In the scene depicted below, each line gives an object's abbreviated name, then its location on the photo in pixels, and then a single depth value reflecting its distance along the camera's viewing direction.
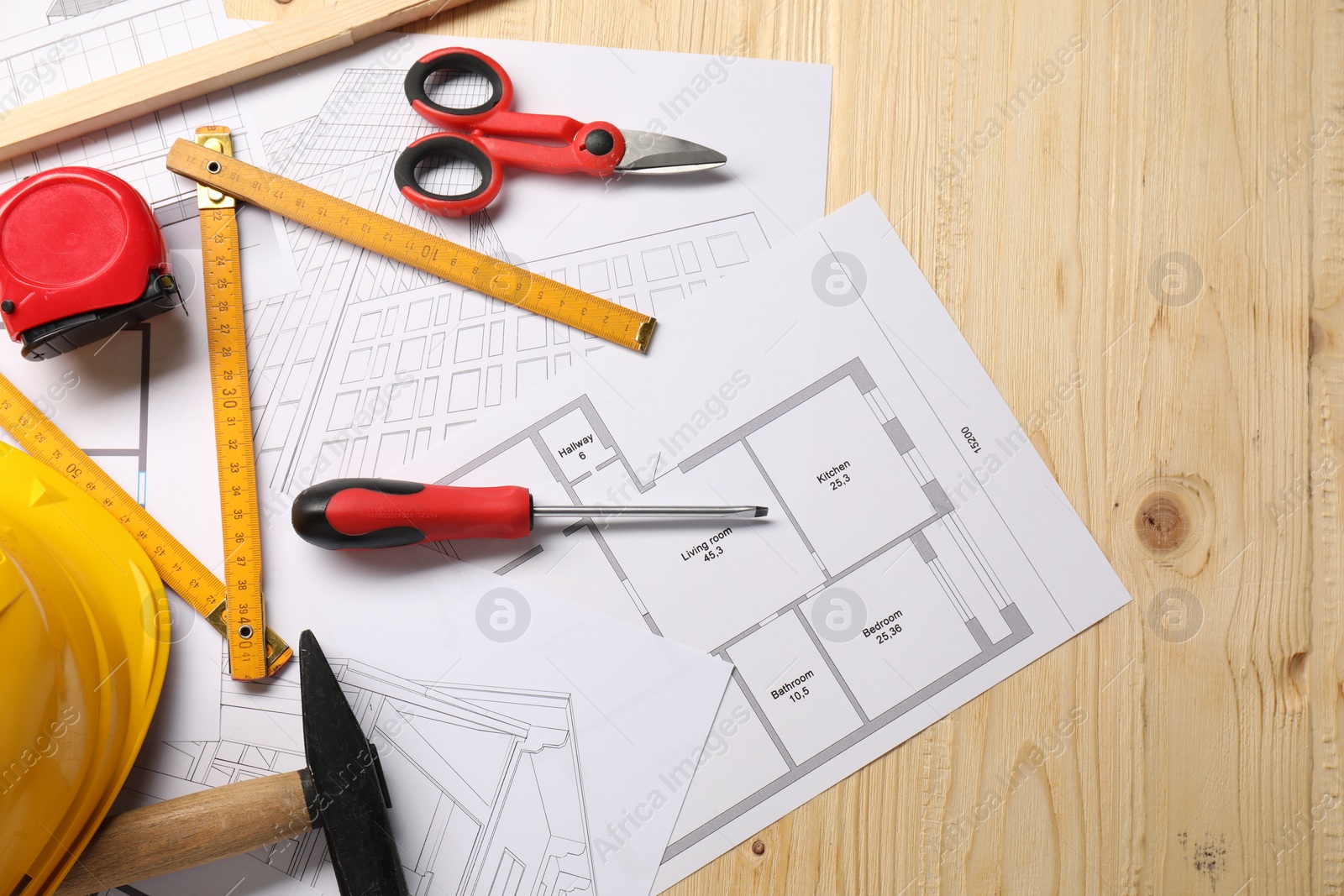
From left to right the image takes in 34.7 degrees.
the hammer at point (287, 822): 0.87
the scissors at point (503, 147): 0.92
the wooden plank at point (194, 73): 0.92
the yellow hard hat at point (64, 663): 0.83
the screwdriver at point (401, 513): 0.89
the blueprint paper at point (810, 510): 0.91
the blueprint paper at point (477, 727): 0.90
